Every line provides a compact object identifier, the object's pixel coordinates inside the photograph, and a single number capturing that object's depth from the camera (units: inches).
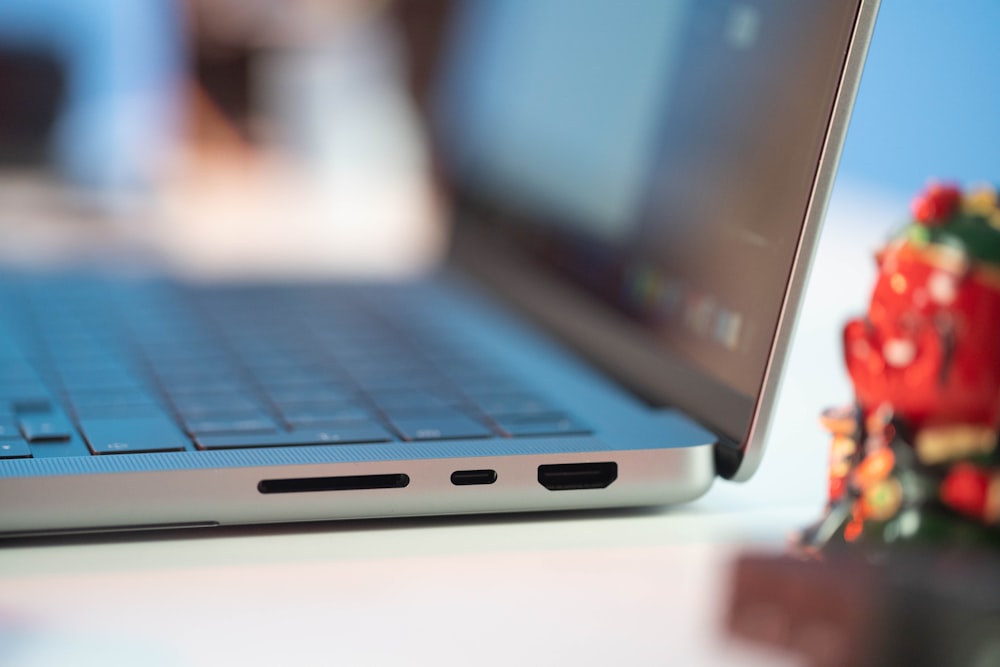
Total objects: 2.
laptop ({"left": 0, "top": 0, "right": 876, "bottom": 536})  16.6
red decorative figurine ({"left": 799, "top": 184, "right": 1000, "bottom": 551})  16.2
